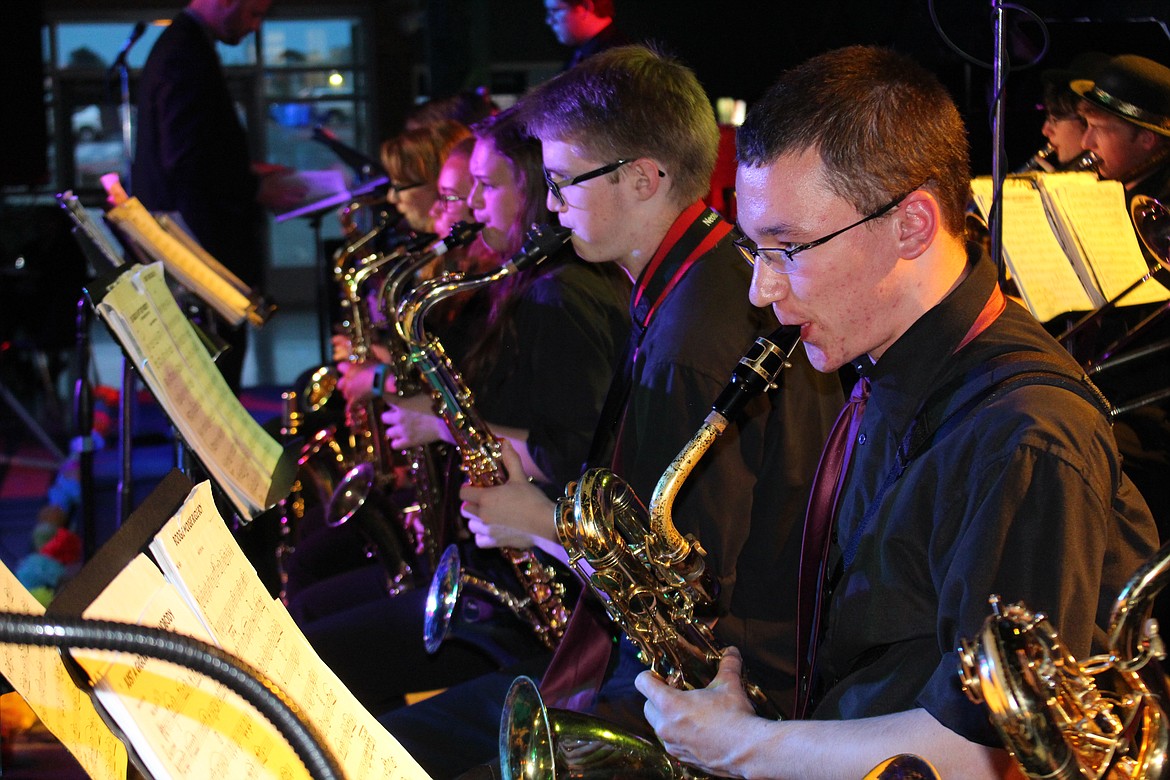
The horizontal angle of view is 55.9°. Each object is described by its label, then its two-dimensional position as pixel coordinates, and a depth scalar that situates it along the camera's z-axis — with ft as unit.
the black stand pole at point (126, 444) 8.84
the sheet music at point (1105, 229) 8.54
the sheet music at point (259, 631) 3.61
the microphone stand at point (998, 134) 7.18
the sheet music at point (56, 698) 3.25
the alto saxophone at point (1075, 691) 3.23
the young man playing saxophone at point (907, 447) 4.18
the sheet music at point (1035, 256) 8.18
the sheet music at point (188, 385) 6.57
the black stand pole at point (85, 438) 10.20
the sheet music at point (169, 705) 3.19
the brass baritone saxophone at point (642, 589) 5.56
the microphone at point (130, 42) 17.30
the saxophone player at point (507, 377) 8.66
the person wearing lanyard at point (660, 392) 6.69
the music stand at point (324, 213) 15.76
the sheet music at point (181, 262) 9.98
